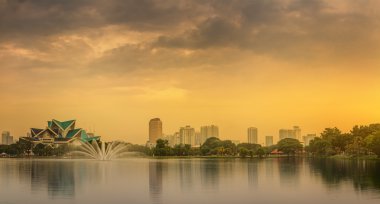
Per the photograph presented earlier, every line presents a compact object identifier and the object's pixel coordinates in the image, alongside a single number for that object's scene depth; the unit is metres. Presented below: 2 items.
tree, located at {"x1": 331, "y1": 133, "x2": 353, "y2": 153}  119.66
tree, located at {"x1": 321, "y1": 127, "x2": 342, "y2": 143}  144.20
